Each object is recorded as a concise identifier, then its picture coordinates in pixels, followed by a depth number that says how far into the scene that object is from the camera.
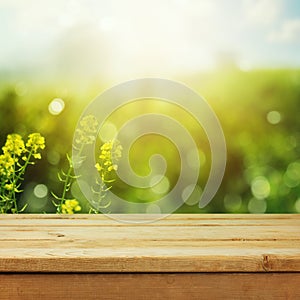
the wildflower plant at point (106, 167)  2.57
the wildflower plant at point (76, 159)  2.60
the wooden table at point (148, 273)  1.35
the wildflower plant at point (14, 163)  2.59
